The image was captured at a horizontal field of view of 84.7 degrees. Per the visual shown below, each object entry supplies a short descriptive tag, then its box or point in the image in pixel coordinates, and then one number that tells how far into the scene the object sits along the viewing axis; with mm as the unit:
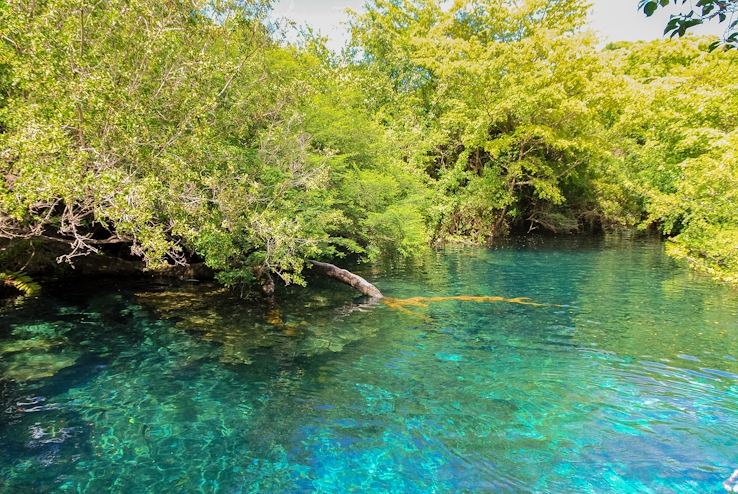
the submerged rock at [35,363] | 7129
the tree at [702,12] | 2611
